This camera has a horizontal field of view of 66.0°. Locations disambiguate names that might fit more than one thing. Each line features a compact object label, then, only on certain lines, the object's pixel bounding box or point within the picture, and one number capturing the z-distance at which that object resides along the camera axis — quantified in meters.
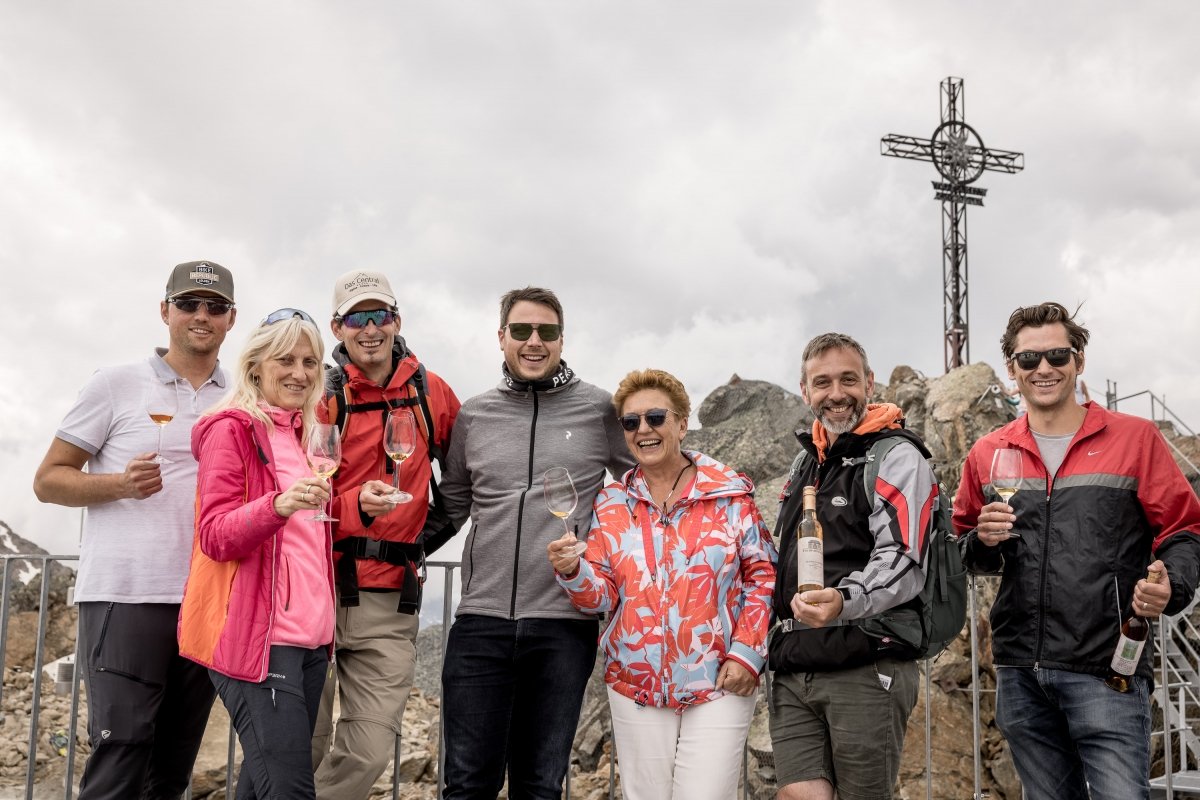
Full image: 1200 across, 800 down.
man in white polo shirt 3.89
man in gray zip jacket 4.00
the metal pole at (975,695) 5.13
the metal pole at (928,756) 5.14
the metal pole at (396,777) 5.06
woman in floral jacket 3.70
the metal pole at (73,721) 5.32
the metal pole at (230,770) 4.98
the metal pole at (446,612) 5.03
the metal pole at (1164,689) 5.66
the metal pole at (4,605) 5.47
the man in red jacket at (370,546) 4.09
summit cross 29.84
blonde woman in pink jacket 3.27
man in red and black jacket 3.89
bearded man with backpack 3.61
